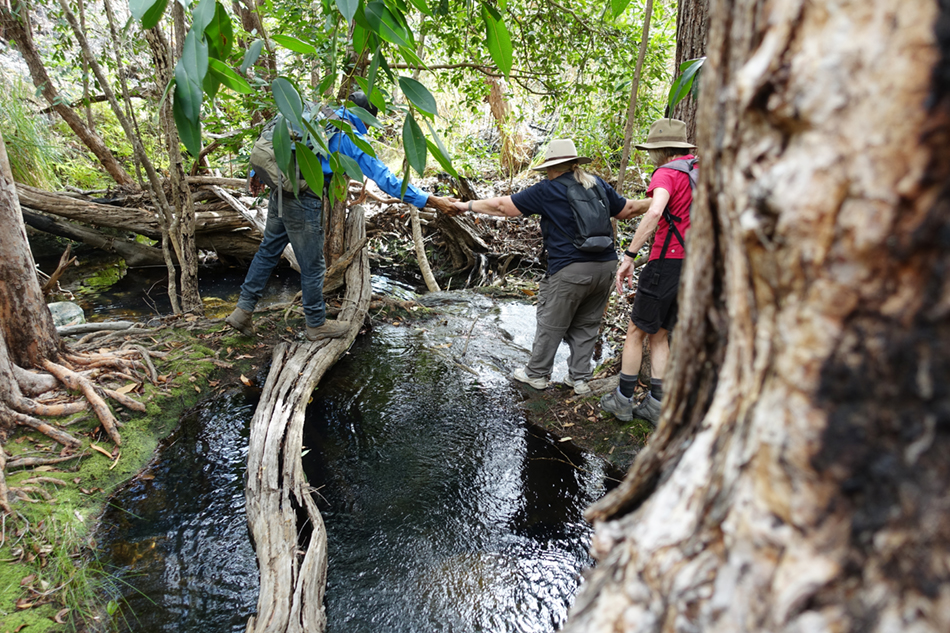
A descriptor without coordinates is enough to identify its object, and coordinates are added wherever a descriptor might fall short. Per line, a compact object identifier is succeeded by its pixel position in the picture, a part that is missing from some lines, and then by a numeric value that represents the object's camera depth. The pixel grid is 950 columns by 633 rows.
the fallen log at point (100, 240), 6.25
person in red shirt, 3.04
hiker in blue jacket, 3.48
